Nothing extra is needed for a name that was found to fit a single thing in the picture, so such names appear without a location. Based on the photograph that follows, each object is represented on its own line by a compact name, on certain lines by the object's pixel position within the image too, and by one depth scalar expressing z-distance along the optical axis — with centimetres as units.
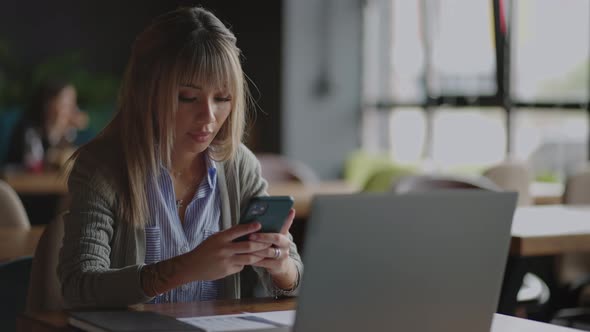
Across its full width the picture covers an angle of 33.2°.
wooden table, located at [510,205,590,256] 296
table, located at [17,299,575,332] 172
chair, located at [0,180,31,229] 338
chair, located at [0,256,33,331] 227
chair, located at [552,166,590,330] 429
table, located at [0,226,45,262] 295
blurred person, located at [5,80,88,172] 641
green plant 898
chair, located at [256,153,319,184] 579
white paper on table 164
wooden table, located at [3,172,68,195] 536
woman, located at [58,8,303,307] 197
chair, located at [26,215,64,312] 207
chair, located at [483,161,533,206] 487
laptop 135
